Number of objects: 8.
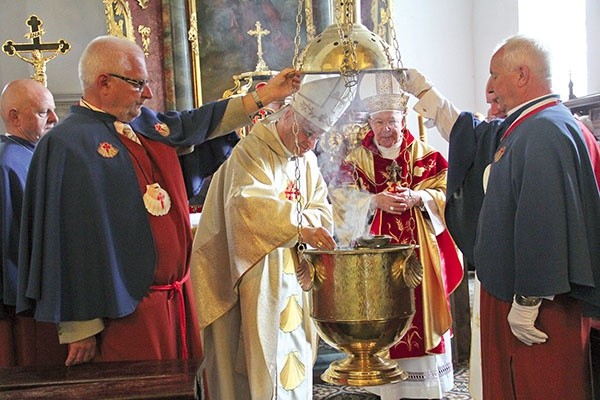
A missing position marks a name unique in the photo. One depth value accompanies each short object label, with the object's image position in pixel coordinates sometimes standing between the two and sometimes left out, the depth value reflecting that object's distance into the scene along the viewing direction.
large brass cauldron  2.12
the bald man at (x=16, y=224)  3.59
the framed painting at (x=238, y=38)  8.84
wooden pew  2.39
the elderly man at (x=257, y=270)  3.58
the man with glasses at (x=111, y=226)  3.10
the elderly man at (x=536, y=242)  2.84
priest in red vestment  4.67
